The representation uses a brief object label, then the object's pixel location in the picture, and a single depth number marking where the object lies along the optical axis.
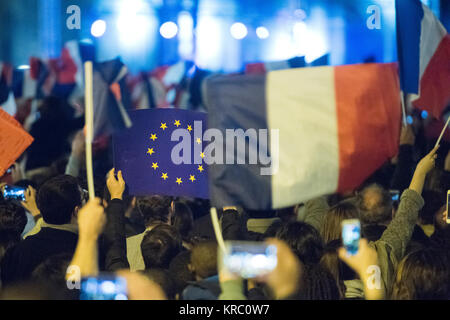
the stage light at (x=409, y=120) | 12.46
